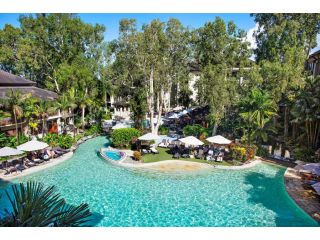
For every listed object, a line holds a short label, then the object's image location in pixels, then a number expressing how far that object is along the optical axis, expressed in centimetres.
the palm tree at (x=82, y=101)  3211
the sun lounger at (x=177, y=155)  2223
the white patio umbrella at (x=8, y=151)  1781
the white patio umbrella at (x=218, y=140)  2267
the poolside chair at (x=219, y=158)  2158
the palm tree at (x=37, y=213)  505
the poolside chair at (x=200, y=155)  2238
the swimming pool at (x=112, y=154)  2255
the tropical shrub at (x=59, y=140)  2434
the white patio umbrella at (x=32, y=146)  1956
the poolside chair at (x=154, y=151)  2342
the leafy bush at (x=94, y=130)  3153
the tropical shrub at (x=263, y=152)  2330
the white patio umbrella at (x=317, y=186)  1296
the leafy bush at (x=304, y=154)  2143
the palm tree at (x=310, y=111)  2097
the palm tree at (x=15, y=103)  2308
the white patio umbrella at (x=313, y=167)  1466
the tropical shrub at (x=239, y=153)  2131
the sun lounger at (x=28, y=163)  1957
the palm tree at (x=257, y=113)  2344
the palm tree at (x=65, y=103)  2939
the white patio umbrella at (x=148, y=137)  2345
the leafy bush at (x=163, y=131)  3272
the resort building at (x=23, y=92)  2583
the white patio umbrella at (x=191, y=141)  2253
